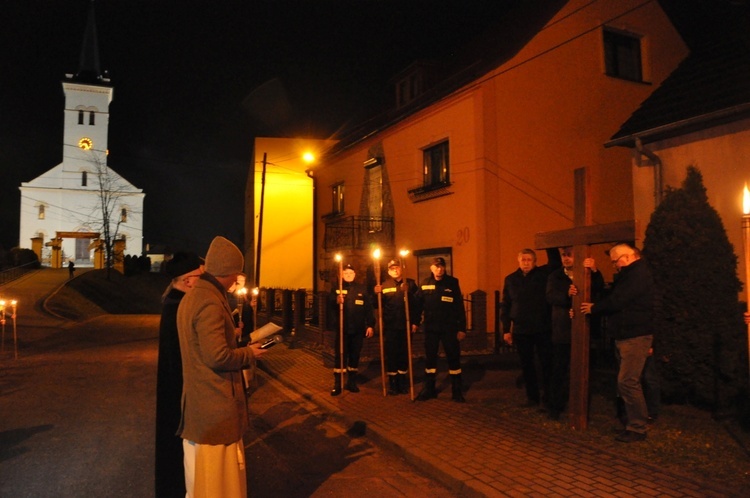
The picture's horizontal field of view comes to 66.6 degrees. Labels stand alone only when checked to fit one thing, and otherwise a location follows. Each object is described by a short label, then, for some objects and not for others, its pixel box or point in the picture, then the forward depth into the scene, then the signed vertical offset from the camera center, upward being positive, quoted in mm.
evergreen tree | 6590 -377
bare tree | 54125 +8083
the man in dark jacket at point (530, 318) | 7027 -552
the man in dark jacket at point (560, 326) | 6613 -613
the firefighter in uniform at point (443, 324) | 7824 -678
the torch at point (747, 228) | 4734 +376
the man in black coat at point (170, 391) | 3820 -769
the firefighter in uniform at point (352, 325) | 8617 -754
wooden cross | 6074 -273
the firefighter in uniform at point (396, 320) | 8445 -677
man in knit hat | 3349 -670
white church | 54656 +9486
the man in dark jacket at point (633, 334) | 5586 -598
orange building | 14516 +3857
